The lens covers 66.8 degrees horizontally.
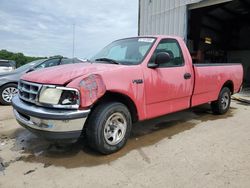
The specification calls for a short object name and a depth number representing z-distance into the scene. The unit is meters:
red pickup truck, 2.44
